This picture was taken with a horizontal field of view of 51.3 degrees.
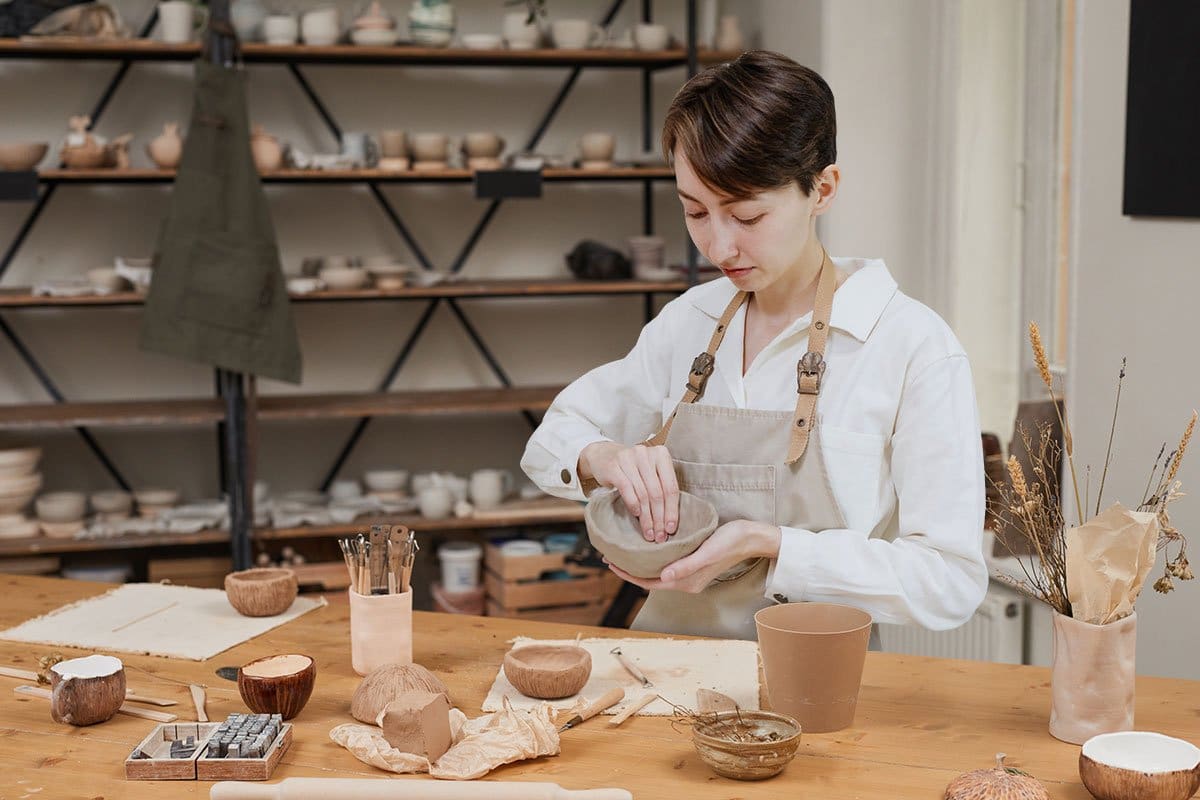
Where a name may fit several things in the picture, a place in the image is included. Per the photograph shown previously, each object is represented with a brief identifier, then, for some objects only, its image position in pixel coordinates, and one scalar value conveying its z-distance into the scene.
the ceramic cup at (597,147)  4.20
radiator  3.14
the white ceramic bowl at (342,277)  4.07
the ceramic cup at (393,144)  4.09
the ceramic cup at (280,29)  3.96
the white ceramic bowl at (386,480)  4.27
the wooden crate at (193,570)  4.09
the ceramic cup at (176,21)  3.95
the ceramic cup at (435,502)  4.13
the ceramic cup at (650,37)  4.22
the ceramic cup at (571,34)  4.14
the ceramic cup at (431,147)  4.11
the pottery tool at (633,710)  1.46
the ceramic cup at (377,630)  1.63
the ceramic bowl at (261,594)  1.91
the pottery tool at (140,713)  1.51
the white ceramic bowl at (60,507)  3.95
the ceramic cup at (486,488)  4.19
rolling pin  1.22
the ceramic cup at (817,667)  1.40
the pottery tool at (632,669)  1.59
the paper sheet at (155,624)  1.79
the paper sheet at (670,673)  1.52
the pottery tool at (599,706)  1.47
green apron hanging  3.84
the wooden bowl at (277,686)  1.48
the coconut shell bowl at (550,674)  1.53
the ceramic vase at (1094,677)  1.37
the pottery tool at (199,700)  1.50
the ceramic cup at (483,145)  4.11
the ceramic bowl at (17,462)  3.90
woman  1.61
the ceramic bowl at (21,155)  3.85
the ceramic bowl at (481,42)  4.10
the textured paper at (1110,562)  1.35
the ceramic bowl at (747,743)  1.29
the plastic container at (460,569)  4.20
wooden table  1.31
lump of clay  1.35
